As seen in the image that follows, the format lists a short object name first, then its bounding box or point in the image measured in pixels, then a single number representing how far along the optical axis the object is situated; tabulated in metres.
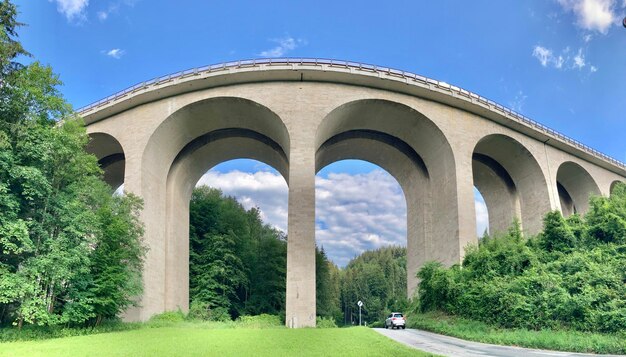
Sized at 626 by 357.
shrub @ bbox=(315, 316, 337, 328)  29.78
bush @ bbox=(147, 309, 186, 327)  24.57
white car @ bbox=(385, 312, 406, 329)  24.64
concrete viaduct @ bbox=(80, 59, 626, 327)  27.31
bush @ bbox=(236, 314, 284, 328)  25.02
